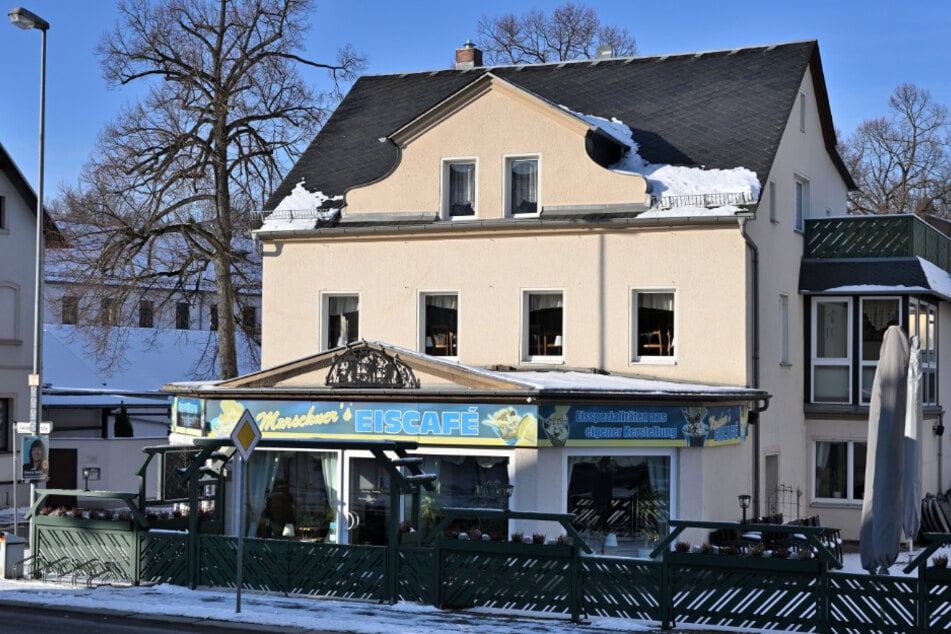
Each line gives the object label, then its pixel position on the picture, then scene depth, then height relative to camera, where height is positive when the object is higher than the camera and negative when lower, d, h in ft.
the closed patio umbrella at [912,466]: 63.00 -6.02
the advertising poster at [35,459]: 74.90 -7.06
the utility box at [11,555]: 69.56 -11.71
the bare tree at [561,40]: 164.96 +38.39
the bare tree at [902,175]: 181.06 +23.90
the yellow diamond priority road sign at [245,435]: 58.75 -4.40
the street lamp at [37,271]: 78.69 +4.05
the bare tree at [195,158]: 115.65 +15.98
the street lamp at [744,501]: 75.05 -9.28
